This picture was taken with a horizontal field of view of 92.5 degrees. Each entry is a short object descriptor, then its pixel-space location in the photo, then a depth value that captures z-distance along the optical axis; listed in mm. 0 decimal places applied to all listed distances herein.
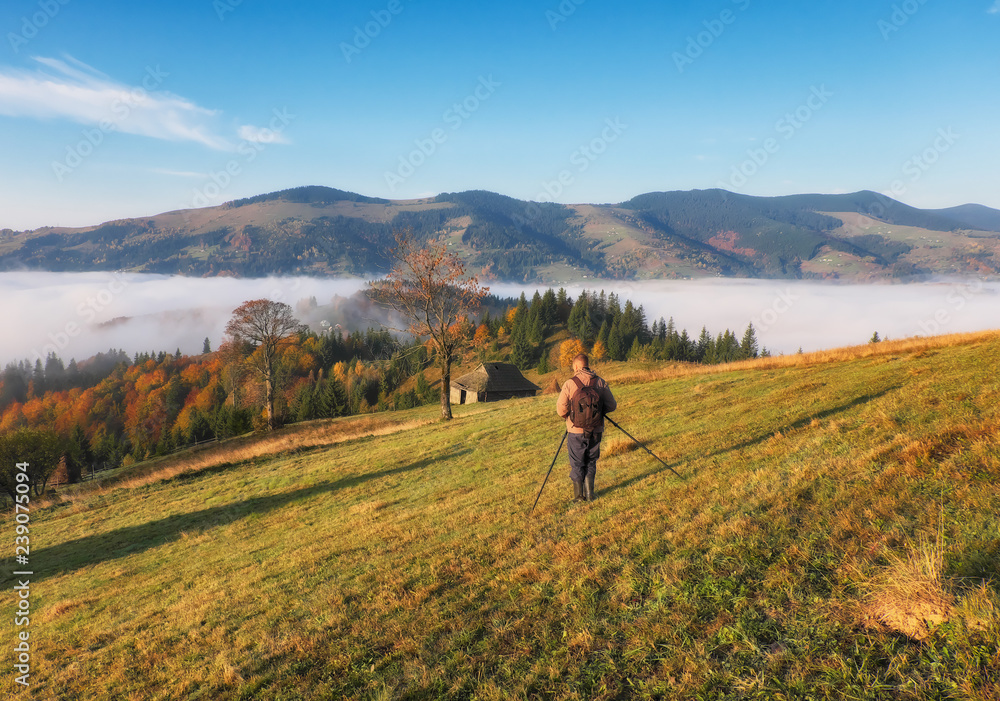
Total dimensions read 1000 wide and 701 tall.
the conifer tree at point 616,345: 127625
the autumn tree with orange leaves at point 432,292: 33844
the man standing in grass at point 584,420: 10156
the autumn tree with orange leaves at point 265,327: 52531
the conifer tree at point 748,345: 124306
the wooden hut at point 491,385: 74875
